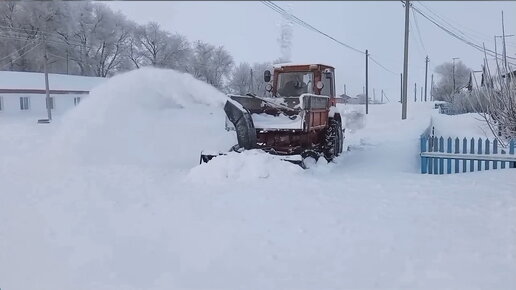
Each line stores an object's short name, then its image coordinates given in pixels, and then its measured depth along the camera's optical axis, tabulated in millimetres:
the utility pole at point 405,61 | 19203
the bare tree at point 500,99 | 7041
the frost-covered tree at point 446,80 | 60562
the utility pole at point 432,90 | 68944
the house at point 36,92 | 20797
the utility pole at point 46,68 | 10944
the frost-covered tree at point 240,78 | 40669
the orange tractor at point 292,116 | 8977
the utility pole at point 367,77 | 36444
